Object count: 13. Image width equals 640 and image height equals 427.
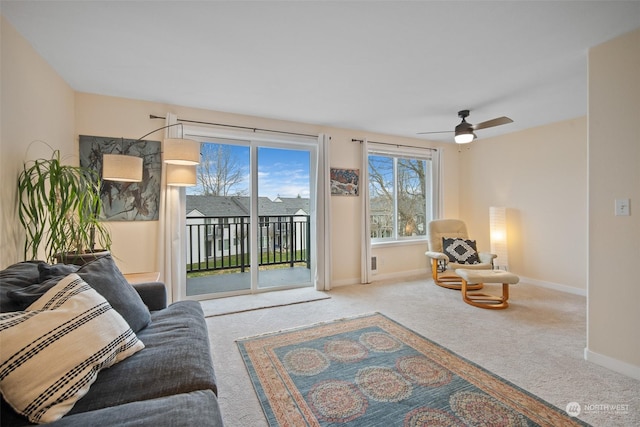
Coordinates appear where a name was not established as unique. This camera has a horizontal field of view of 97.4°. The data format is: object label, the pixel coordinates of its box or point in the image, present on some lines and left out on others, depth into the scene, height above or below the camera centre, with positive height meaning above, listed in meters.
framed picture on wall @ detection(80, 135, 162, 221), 2.97 +0.34
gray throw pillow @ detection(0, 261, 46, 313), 1.14 -0.31
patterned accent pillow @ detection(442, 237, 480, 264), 4.04 -0.56
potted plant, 1.90 +0.02
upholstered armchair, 3.96 -0.59
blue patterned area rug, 1.55 -1.12
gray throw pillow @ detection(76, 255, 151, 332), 1.42 -0.40
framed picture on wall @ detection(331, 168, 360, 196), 4.25 +0.48
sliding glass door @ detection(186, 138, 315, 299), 3.77 -0.06
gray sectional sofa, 0.89 -0.65
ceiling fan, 3.06 +0.97
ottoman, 3.20 -0.81
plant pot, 2.04 -0.32
